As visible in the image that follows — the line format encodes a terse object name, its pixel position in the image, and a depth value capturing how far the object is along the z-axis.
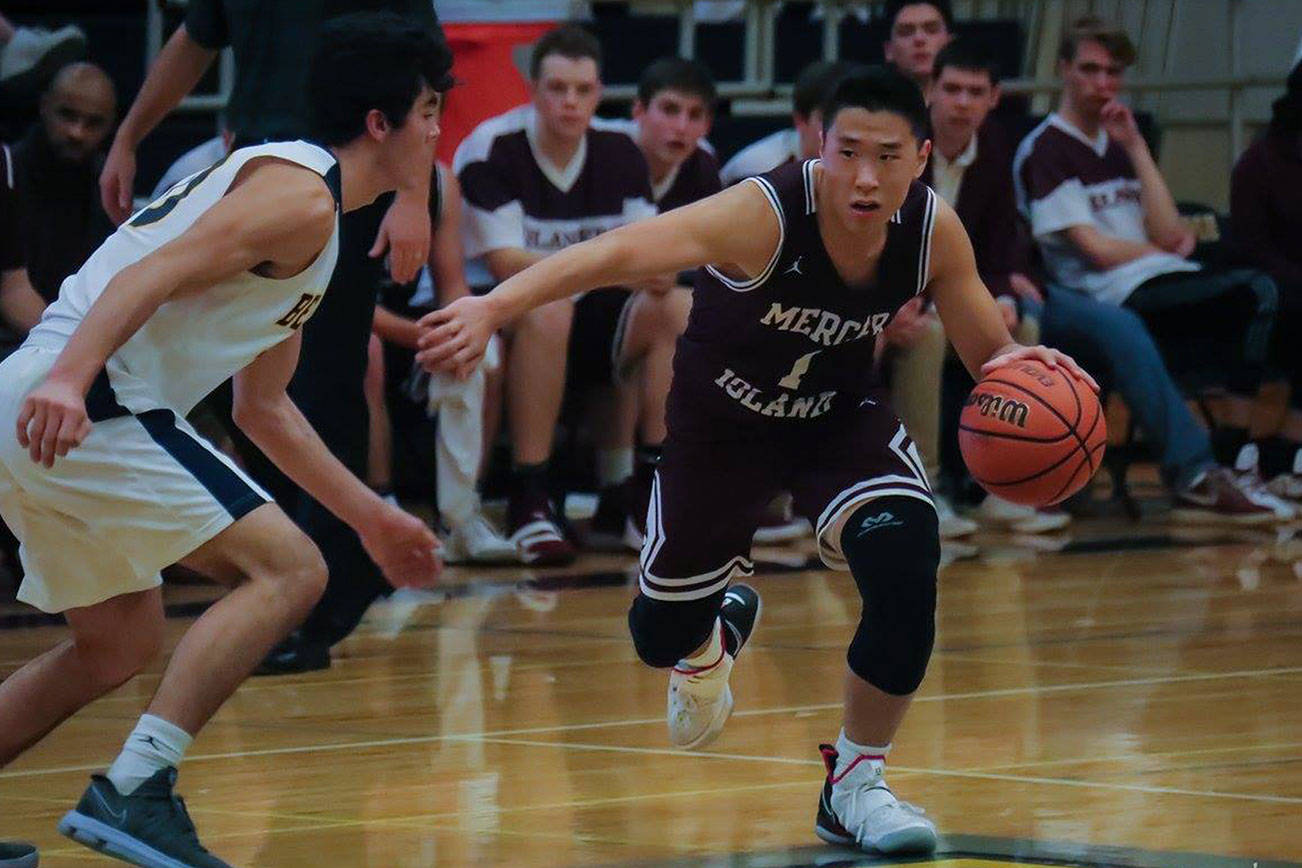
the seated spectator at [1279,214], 19.42
